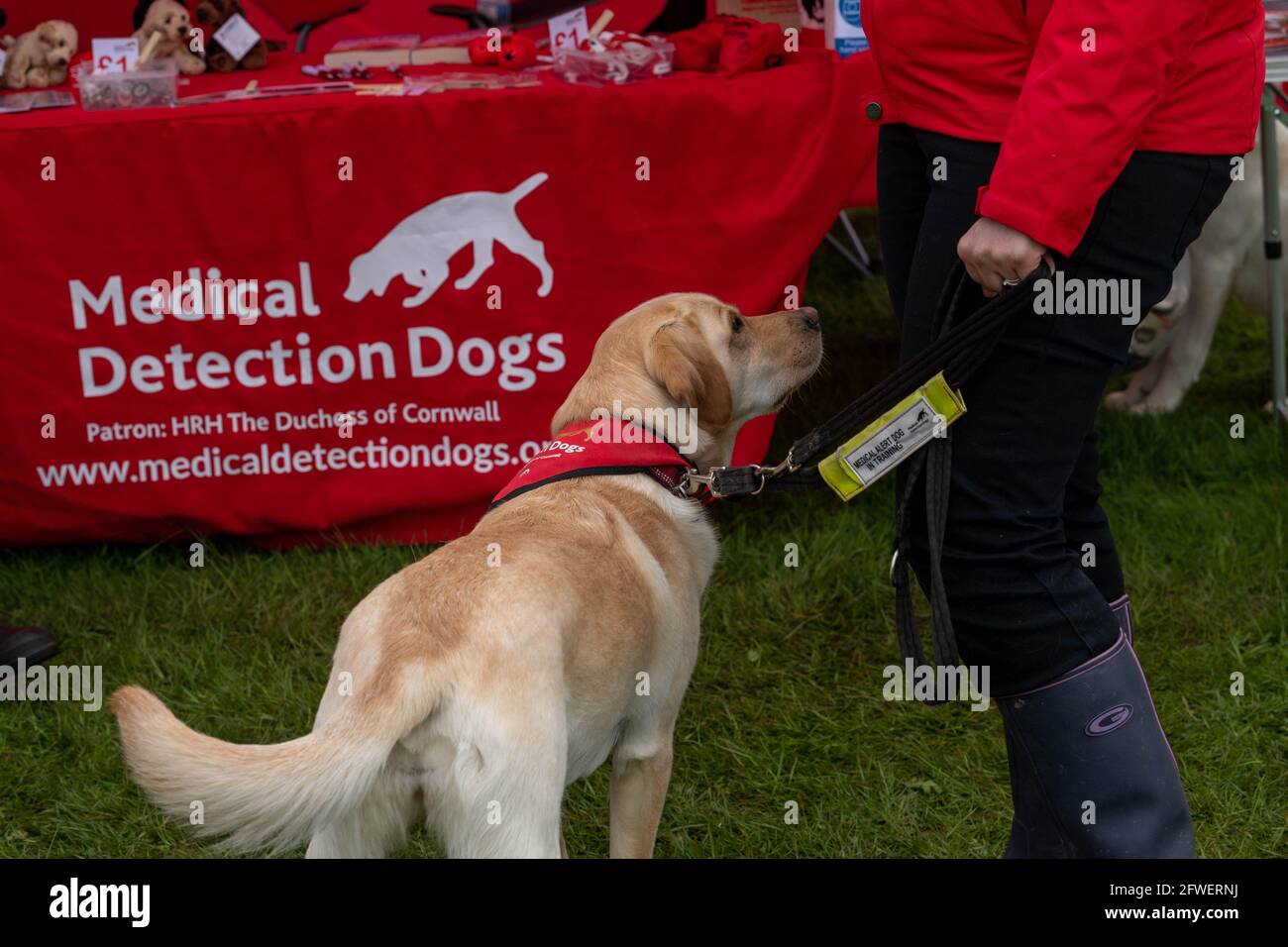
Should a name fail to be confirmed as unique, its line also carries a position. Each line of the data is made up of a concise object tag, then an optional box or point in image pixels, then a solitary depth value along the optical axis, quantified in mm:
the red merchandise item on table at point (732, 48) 4098
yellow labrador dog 1826
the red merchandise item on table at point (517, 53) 4277
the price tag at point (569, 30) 4391
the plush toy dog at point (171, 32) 4531
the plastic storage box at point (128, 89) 4059
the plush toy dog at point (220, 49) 4652
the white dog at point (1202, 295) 4770
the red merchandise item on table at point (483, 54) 4309
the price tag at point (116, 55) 4234
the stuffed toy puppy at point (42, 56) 4328
